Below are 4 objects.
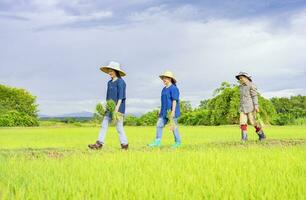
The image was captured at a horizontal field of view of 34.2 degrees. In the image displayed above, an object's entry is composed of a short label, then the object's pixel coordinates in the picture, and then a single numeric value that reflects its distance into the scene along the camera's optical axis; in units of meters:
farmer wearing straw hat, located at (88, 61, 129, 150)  9.96
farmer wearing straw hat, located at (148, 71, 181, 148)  10.50
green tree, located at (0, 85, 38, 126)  44.62
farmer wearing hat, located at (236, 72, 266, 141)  11.97
